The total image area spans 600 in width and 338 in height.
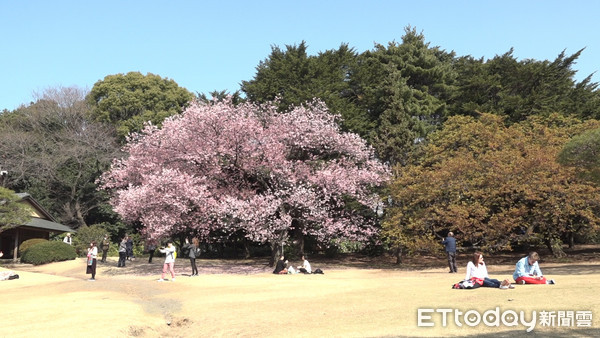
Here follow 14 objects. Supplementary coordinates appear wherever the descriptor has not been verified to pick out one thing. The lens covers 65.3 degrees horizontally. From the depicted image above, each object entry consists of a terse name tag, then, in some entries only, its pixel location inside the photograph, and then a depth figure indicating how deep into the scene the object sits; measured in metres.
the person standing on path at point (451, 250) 19.73
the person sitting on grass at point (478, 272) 12.66
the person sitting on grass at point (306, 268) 22.05
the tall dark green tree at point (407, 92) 29.12
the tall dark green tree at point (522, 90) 33.94
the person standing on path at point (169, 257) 18.92
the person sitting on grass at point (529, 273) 13.00
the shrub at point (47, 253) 30.09
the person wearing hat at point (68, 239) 34.50
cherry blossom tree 24.53
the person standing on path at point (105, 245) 29.69
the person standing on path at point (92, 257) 20.74
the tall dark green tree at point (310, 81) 32.84
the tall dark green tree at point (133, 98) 49.13
